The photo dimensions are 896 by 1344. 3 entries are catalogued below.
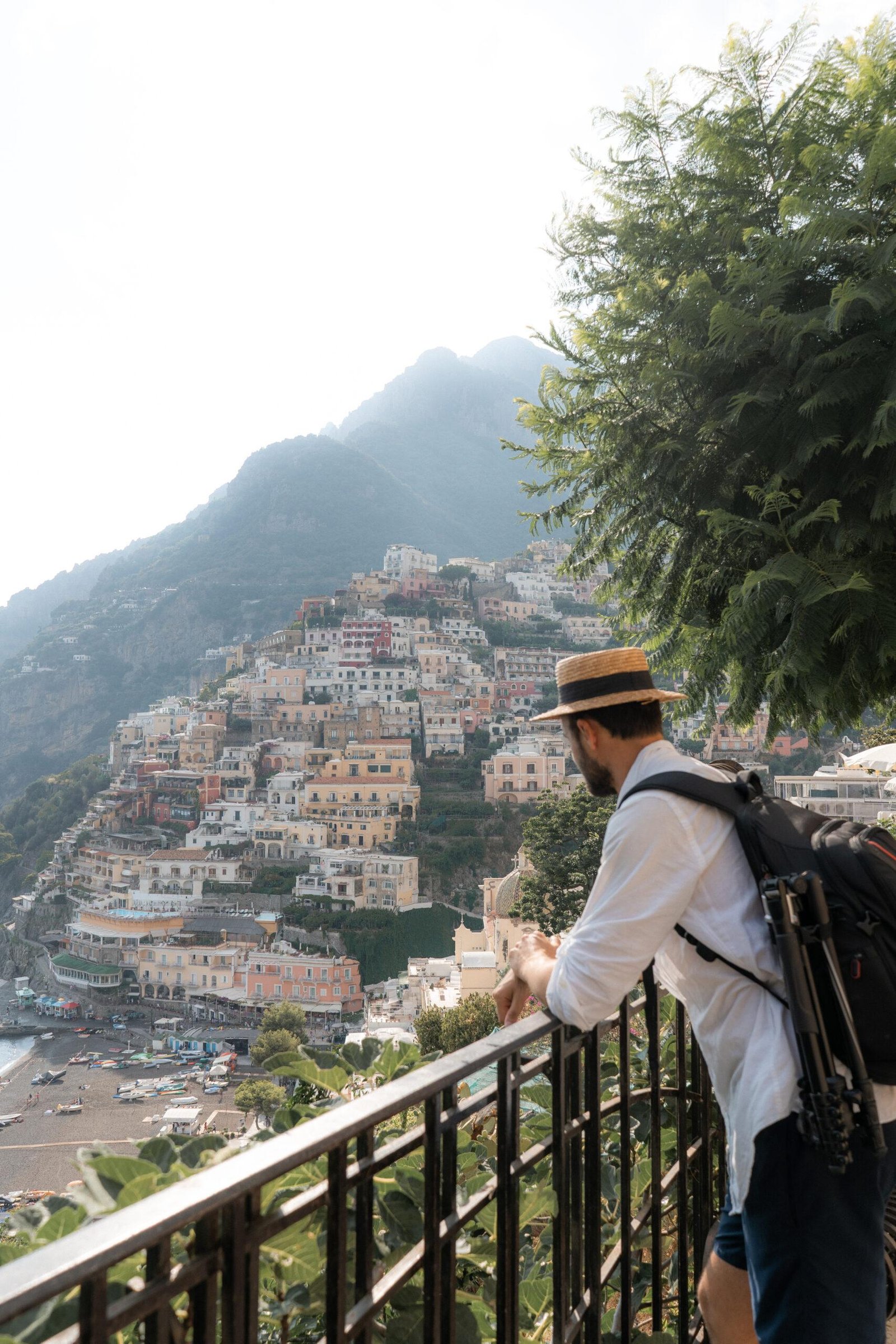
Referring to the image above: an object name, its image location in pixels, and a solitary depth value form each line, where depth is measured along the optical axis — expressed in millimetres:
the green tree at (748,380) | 2373
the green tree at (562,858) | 14859
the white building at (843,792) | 28656
